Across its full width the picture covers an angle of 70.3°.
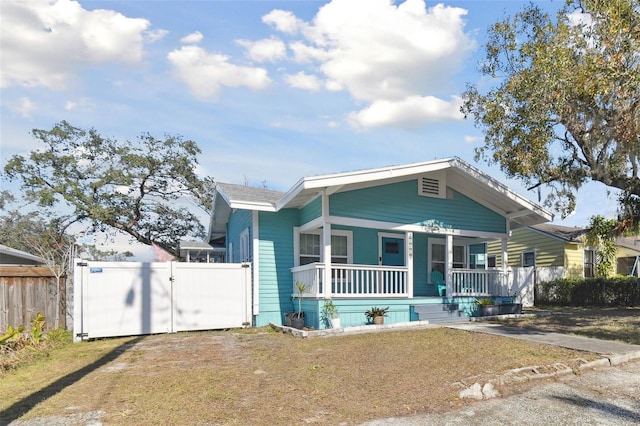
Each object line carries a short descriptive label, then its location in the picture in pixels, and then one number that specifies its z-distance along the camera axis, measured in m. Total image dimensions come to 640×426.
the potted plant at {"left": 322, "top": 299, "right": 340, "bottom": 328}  11.08
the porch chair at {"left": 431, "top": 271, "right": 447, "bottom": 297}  14.78
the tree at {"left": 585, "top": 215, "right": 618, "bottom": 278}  20.55
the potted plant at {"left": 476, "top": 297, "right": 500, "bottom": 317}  12.97
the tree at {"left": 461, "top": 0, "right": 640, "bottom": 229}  9.82
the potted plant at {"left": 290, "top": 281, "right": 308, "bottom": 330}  11.55
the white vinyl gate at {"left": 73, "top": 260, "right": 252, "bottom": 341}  10.40
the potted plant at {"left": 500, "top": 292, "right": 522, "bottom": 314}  13.28
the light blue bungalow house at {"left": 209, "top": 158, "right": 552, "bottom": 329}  11.84
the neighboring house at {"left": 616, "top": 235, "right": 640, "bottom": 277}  23.83
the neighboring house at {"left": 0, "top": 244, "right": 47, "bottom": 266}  19.00
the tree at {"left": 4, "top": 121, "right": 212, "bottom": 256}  23.08
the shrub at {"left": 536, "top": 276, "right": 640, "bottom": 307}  18.39
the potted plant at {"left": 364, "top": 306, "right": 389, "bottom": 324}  11.36
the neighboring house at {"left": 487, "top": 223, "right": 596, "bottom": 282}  20.78
